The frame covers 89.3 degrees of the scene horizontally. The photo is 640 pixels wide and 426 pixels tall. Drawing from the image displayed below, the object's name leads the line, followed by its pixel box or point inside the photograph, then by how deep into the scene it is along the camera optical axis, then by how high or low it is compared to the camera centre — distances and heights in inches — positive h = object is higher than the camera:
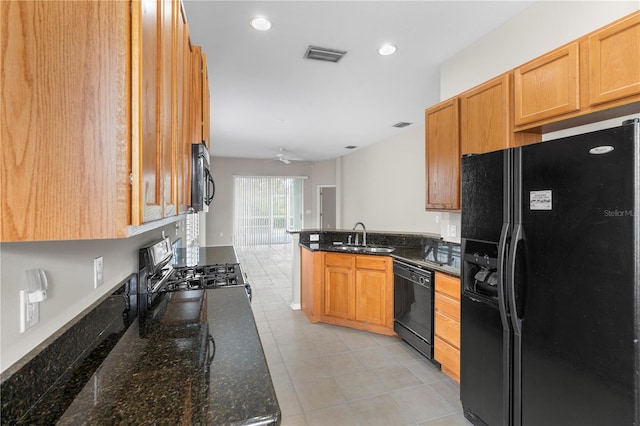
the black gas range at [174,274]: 69.6 -17.8
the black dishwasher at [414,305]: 114.7 -35.8
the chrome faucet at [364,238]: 163.8 -13.4
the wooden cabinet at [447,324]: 101.0 -36.7
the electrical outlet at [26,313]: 32.7 -10.4
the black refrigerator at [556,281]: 49.7 -12.9
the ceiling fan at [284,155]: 336.2 +62.6
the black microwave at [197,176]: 63.4 +7.1
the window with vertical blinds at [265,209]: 404.5 +3.5
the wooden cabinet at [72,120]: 25.5 +7.6
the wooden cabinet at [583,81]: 60.5 +28.0
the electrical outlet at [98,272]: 49.6 -9.4
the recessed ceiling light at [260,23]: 97.7 +58.2
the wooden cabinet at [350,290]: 139.5 -35.9
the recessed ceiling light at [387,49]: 114.1 +58.4
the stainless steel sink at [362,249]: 153.3 -18.2
